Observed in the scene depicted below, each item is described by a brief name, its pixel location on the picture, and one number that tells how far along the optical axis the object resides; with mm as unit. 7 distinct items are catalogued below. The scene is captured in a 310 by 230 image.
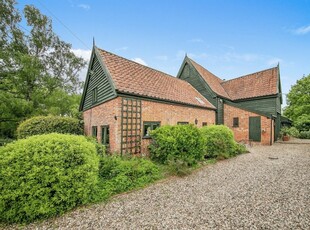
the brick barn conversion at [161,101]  7906
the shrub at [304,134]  19703
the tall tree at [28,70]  12844
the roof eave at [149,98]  7605
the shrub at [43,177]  2994
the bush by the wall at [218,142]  8578
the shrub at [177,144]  6617
